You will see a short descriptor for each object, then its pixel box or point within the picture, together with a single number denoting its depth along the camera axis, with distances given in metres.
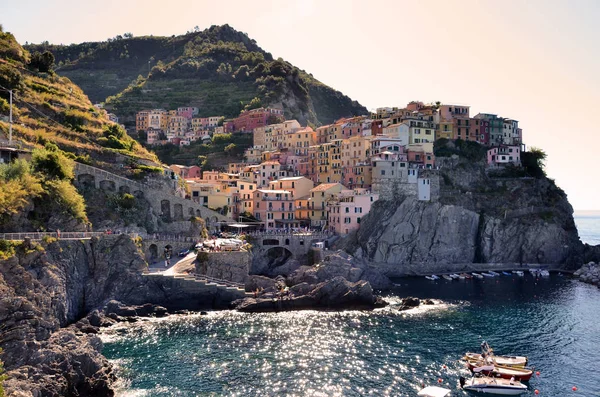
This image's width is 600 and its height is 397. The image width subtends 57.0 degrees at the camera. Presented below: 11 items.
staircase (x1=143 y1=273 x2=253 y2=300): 61.69
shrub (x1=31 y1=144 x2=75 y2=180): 61.12
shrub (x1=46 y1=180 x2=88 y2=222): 59.41
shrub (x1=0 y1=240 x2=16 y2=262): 43.38
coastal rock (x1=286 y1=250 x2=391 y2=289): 71.12
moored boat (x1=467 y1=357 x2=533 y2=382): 42.00
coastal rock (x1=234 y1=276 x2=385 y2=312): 62.91
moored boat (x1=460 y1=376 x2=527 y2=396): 40.38
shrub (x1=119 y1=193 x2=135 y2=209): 70.62
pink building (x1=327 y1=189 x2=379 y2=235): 89.62
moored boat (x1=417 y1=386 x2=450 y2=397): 37.88
